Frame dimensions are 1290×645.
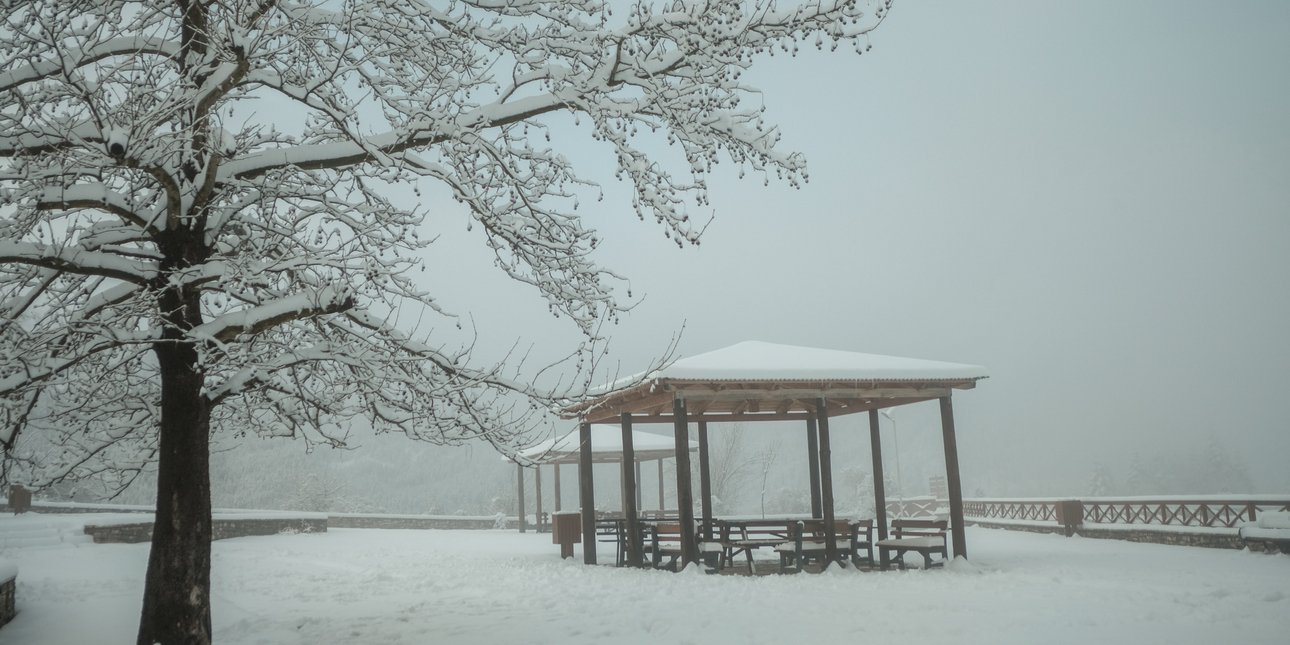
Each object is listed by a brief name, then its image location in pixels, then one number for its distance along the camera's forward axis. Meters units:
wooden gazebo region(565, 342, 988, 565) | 12.91
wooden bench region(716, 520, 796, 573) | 12.62
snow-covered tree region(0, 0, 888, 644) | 5.68
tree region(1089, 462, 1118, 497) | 48.50
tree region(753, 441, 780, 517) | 41.06
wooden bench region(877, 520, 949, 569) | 12.48
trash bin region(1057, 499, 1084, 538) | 20.34
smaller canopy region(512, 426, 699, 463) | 21.14
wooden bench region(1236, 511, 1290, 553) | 14.13
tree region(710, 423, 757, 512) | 38.43
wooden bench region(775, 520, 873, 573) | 12.86
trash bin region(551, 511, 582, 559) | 15.86
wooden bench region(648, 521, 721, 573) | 13.30
